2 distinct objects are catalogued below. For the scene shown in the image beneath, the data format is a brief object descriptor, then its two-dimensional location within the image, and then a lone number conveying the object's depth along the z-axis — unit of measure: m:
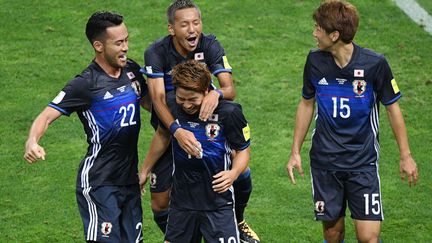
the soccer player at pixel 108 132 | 17.25
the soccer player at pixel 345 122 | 17.70
